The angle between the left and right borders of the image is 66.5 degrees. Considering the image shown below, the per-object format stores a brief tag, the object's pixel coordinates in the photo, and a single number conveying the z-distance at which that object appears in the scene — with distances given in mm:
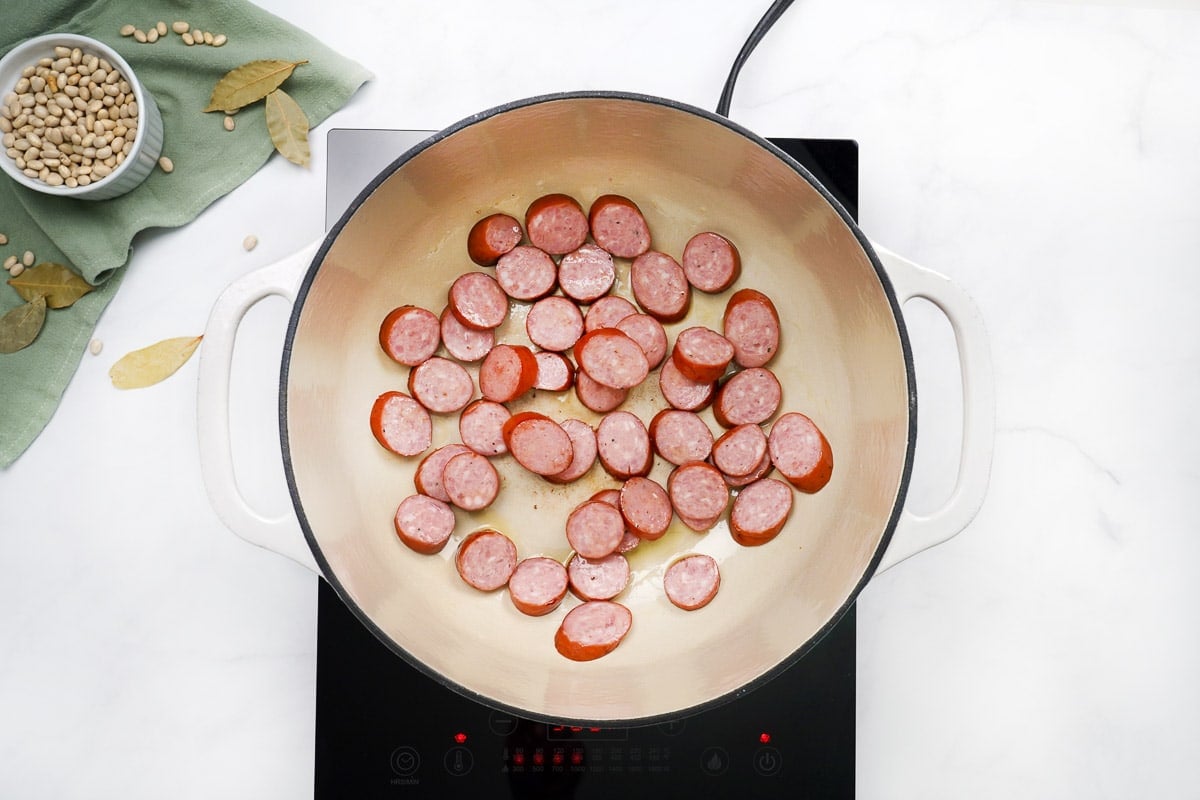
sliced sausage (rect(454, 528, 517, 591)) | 1035
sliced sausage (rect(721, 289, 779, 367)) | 1048
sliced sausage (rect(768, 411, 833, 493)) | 1022
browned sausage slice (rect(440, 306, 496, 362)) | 1063
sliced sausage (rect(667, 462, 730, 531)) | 1050
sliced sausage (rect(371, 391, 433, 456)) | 1034
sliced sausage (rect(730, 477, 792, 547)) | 1039
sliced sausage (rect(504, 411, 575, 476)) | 1030
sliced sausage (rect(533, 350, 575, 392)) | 1075
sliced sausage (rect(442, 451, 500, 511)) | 1034
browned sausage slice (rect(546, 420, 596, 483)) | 1064
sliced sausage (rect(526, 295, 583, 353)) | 1074
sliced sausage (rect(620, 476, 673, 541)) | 1045
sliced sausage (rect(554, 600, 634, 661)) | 1010
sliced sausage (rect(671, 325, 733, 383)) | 1037
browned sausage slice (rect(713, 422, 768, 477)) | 1047
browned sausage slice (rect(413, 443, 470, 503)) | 1049
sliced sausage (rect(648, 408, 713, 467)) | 1062
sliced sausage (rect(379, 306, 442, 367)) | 1035
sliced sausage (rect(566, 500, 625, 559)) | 1040
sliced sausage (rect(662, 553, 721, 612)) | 1040
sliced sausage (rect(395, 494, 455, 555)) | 1025
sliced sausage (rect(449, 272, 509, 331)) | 1050
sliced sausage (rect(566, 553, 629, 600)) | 1045
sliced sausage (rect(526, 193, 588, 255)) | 1059
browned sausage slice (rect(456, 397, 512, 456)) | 1055
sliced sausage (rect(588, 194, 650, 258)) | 1062
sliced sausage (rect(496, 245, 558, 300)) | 1068
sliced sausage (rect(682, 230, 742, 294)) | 1064
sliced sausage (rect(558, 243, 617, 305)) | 1080
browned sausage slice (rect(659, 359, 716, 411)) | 1067
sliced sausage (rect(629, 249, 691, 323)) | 1069
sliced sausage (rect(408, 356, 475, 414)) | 1055
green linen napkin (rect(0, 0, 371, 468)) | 1091
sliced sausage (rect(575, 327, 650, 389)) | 1036
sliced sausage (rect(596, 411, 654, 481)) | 1057
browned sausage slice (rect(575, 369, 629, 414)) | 1070
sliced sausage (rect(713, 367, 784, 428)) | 1051
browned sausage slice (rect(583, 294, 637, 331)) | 1079
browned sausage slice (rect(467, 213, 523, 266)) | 1052
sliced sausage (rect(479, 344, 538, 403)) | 1041
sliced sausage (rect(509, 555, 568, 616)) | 1031
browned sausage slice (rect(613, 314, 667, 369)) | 1063
